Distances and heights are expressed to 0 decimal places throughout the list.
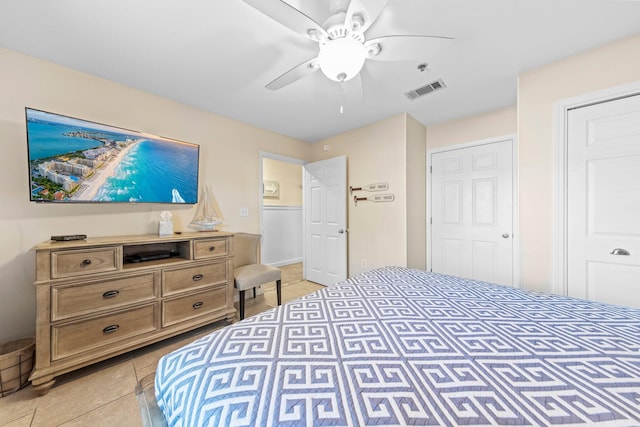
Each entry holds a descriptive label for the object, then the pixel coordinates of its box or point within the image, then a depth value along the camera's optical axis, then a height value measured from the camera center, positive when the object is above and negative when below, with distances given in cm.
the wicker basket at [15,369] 144 -100
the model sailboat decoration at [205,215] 258 -2
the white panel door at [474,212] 273 +1
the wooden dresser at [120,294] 149 -63
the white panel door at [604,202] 167 +9
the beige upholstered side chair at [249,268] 241 -65
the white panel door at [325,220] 346 -12
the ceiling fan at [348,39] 115 +101
